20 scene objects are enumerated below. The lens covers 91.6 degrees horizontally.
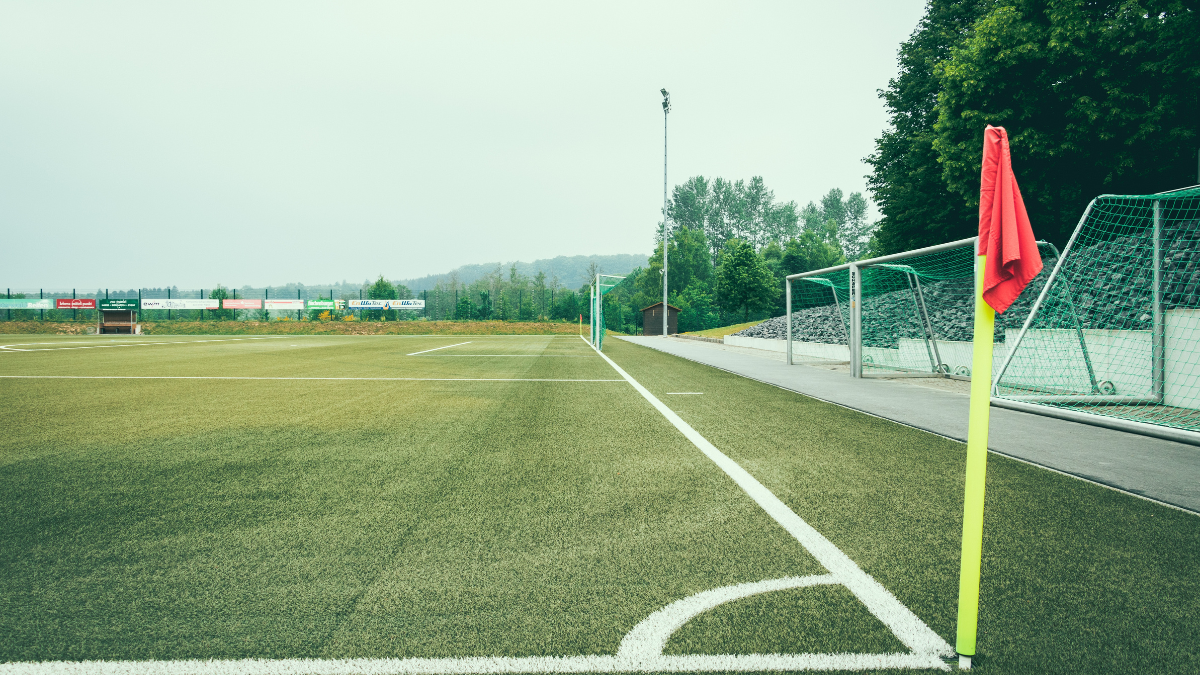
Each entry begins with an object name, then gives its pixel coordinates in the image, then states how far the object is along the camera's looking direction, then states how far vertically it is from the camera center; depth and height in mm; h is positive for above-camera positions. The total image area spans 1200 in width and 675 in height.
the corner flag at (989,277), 1693 +123
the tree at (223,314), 54031 -279
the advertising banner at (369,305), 56156 +728
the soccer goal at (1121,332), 6746 -156
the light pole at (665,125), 34353 +11376
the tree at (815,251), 72188 +8437
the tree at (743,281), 46281 +2779
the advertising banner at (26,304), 50531 +458
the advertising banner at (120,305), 47153 +411
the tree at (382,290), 67500 +2652
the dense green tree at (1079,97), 16188 +6679
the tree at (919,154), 23578 +7092
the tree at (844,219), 87938 +14989
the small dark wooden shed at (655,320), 49488 -385
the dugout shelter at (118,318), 47062 -651
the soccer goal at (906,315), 10945 +58
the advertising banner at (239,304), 53312 +657
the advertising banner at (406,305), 56688 +774
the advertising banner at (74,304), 51719 +516
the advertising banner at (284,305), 53938 +610
